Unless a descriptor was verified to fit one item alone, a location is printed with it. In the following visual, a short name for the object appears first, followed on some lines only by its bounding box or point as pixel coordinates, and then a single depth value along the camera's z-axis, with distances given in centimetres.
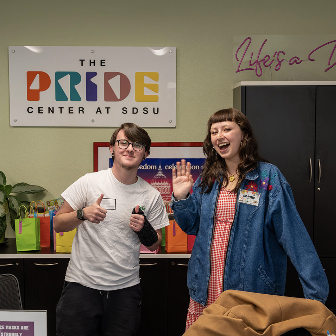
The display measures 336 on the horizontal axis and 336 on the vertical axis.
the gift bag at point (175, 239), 266
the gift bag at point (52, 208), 276
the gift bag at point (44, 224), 271
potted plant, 272
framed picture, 306
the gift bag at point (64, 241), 262
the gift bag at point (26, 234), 262
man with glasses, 185
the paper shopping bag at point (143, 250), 268
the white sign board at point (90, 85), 300
